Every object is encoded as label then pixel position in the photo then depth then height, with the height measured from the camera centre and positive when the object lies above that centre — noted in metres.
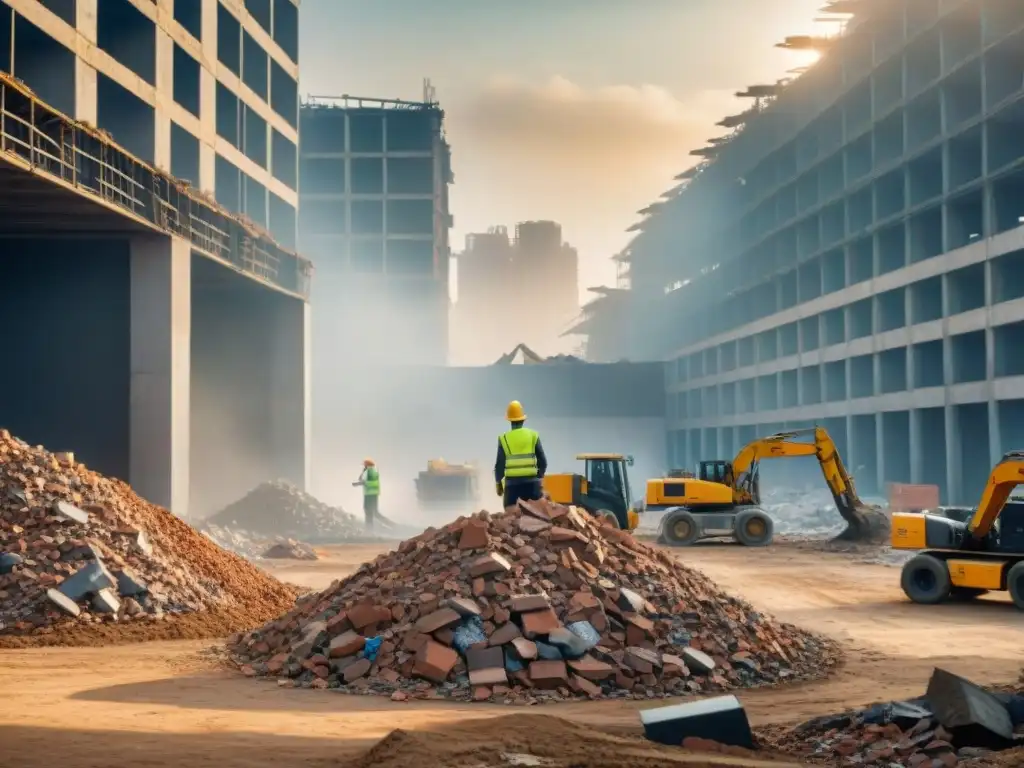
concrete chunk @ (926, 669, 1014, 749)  8.20 -1.88
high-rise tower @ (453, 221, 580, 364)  143.38 +17.05
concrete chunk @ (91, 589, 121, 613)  14.48 -1.89
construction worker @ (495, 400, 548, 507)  14.52 -0.37
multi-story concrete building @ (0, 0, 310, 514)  26.17 +4.51
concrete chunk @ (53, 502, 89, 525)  15.84 -0.95
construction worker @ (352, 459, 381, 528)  33.44 -1.45
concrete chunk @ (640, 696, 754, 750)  8.55 -2.00
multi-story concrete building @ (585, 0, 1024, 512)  40.19 +7.05
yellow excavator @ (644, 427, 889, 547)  28.59 -1.78
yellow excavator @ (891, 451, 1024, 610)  17.05 -1.68
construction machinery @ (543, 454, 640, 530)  27.59 -1.22
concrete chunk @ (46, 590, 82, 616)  14.16 -1.85
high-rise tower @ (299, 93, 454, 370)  73.31 +12.40
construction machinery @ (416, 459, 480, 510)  45.78 -1.96
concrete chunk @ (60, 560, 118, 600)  14.47 -1.65
